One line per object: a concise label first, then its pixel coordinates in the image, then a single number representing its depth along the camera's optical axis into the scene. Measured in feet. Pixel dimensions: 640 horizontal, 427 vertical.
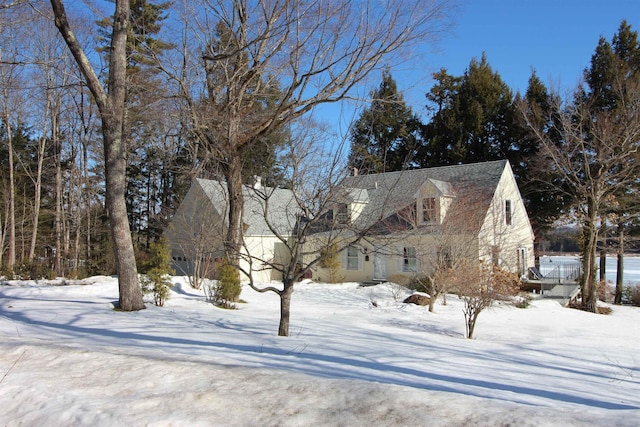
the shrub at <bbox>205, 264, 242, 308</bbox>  42.29
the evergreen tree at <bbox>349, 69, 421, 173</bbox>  111.63
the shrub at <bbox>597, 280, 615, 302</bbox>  78.34
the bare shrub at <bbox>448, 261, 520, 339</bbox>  37.04
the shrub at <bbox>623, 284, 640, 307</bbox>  76.31
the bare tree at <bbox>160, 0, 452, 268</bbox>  40.47
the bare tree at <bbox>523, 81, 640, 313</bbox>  64.90
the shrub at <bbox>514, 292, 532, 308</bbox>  57.00
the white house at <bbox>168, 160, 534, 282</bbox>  53.72
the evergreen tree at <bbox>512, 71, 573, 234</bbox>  93.71
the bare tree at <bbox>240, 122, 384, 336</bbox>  26.91
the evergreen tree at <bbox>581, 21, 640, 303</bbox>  82.99
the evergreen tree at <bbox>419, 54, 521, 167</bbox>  106.73
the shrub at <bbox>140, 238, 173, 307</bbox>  37.32
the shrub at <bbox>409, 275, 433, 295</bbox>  60.13
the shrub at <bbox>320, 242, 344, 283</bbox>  70.28
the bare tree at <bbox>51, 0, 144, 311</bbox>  33.22
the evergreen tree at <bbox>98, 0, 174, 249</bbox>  46.42
